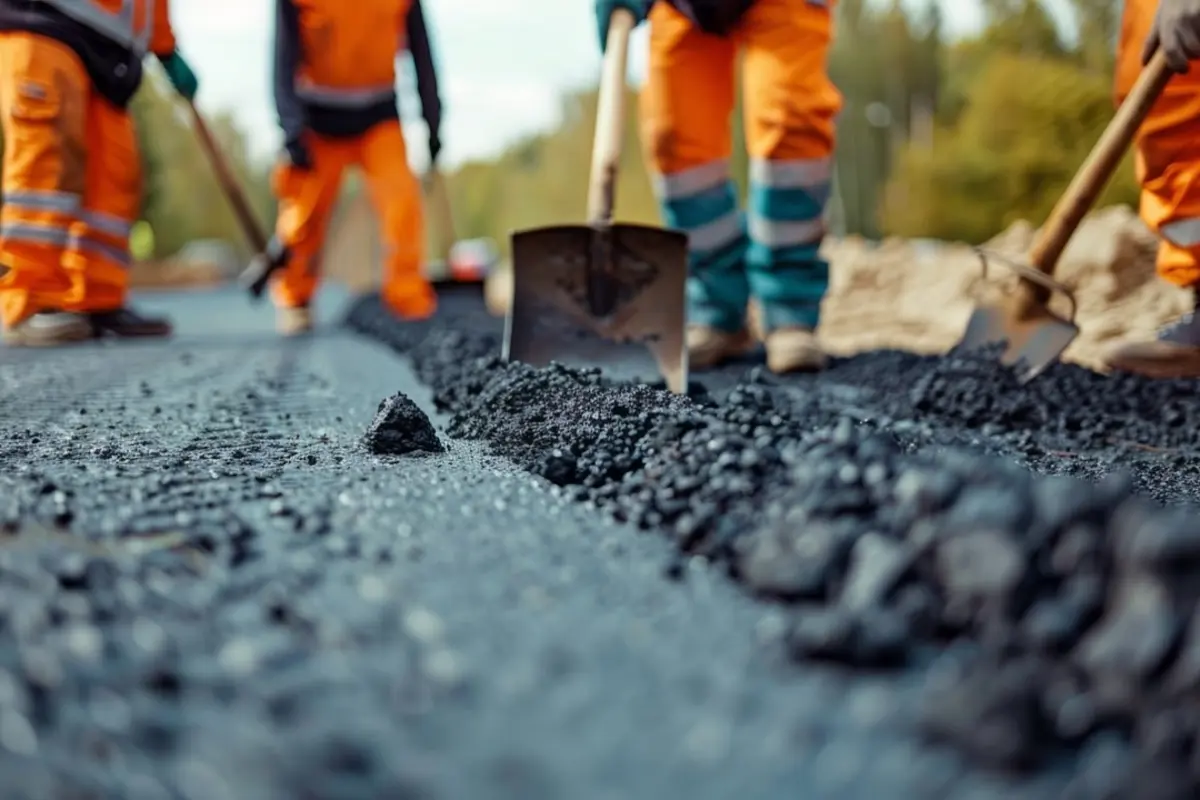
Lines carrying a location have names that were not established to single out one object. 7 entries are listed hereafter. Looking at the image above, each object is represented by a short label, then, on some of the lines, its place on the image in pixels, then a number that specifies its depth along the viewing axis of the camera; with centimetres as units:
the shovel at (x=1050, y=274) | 202
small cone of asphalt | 145
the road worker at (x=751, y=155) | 247
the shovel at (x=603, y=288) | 218
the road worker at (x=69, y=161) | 308
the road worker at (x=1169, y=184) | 218
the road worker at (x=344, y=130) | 406
